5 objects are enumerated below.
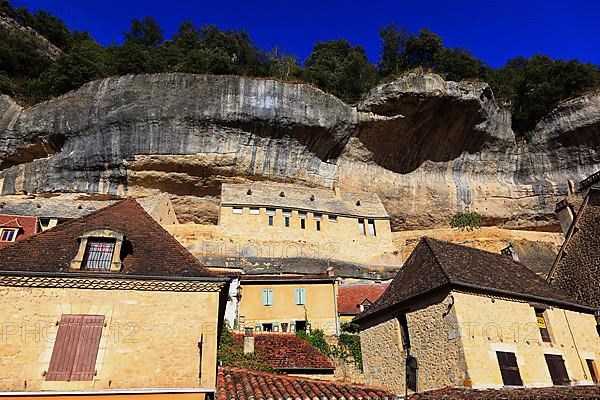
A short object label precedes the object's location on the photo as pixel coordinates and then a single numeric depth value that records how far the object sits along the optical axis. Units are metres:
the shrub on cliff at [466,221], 31.79
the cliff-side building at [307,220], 28.00
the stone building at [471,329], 9.94
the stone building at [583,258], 13.84
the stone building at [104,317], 8.30
